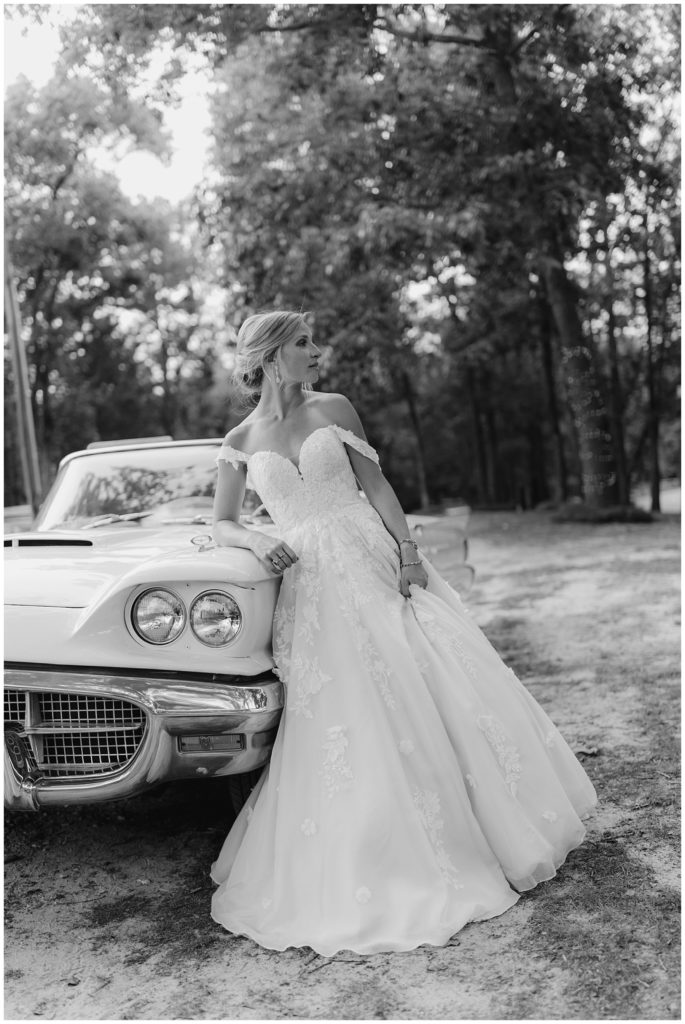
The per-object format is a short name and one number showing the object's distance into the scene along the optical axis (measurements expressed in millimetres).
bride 2771
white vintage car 2967
